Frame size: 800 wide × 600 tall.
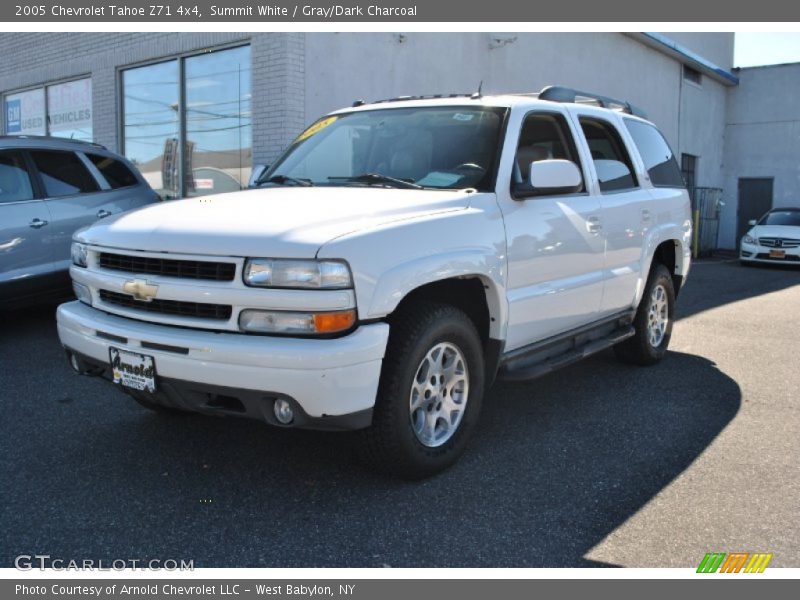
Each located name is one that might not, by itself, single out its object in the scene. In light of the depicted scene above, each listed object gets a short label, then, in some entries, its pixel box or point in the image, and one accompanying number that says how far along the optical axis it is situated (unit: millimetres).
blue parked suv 6602
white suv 3109
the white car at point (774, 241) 16562
